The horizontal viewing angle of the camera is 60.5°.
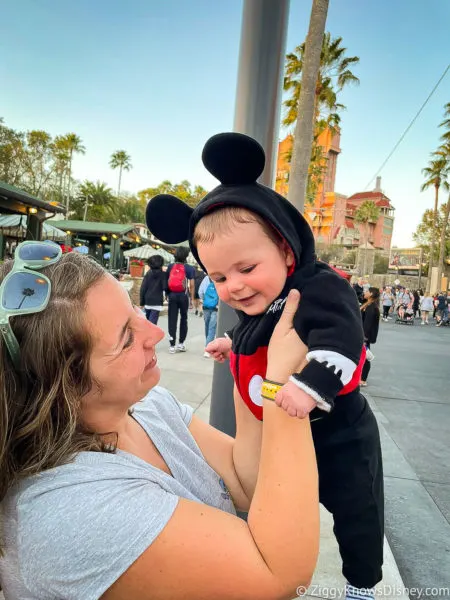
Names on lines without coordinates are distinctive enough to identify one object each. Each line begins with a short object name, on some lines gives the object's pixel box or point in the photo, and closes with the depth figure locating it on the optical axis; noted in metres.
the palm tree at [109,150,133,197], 72.48
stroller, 19.69
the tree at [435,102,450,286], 29.00
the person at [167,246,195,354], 7.87
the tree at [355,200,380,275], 64.44
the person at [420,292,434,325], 20.80
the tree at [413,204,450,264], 43.00
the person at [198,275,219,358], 7.90
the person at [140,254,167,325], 8.14
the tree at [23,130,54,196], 45.31
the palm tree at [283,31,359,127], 15.80
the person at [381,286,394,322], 19.81
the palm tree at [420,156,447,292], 33.37
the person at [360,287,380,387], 7.34
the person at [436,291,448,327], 20.13
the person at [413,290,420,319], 23.31
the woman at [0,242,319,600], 0.82
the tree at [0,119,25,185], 39.19
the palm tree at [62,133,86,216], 57.77
